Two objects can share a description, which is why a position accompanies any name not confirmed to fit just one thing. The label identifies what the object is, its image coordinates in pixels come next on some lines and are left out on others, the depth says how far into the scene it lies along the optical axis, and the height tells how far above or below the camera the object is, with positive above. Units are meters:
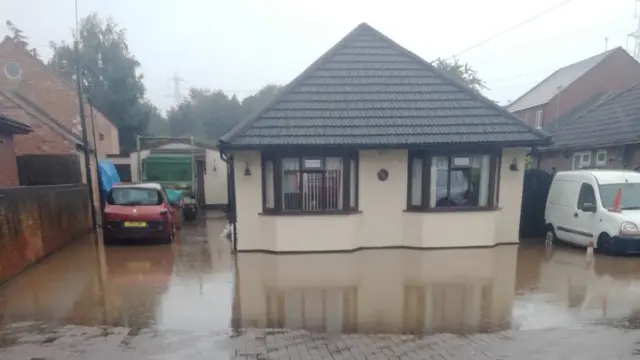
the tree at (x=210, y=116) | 46.75 +4.86
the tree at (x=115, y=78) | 31.84 +6.44
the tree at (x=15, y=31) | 37.59 +12.20
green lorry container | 17.39 -0.59
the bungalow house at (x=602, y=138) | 13.83 +0.63
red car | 10.32 -1.54
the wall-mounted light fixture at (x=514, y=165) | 10.02 -0.27
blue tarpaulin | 14.94 -0.84
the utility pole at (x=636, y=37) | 33.06 +9.95
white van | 8.91 -1.39
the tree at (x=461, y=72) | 32.72 +7.03
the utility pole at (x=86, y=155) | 13.38 +0.02
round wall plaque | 9.70 -0.48
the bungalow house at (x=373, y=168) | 9.30 -0.33
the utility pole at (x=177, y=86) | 74.62 +13.52
